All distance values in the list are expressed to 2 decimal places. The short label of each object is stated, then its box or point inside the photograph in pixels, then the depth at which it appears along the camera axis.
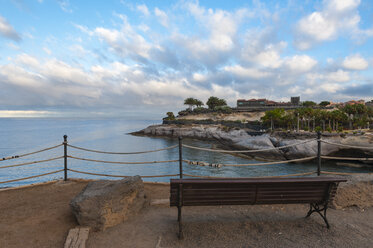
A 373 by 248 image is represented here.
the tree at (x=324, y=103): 102.66
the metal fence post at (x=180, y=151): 5.19
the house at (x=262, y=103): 108.26
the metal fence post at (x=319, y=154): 5.02
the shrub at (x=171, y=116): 97.81
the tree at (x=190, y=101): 118.95
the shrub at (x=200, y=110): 105.14
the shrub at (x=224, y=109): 99.29
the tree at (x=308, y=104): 96.44
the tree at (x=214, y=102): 109.31
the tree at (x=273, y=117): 59.24
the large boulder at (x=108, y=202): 3.32
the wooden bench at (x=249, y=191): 3.02
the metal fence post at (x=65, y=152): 5.80
